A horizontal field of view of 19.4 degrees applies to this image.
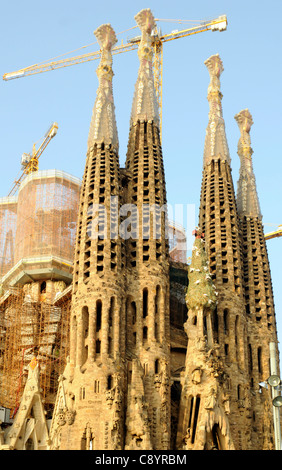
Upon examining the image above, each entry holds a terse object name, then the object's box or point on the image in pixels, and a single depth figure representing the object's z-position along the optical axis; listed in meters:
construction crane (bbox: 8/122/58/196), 74.25
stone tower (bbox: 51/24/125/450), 37.72
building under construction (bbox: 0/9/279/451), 39.56
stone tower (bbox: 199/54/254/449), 45.09
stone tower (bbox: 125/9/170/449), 39.94
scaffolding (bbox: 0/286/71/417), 47.94
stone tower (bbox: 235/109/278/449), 46.47
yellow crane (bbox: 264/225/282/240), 76.56
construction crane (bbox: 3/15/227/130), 65.94
